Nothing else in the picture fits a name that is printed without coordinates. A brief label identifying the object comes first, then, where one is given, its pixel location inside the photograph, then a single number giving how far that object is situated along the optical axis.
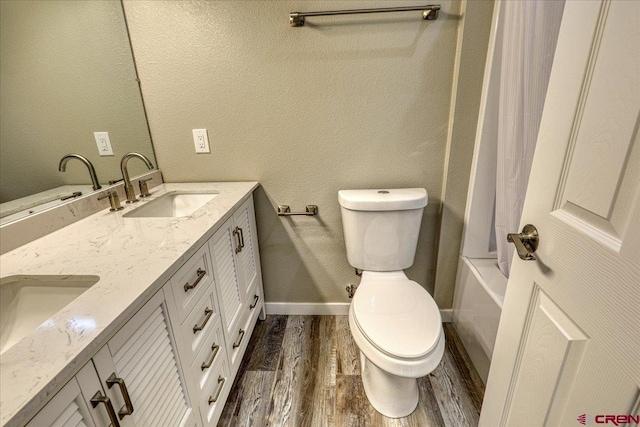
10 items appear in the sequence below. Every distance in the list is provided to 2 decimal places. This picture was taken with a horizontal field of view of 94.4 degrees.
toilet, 1.08
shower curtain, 1.02
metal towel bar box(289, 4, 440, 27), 1.28
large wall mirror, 1.00
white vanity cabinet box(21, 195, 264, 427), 0.58
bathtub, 1.31
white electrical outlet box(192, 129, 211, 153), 1.56
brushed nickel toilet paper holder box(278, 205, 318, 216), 1.65
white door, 0.48
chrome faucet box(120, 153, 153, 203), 1.29
